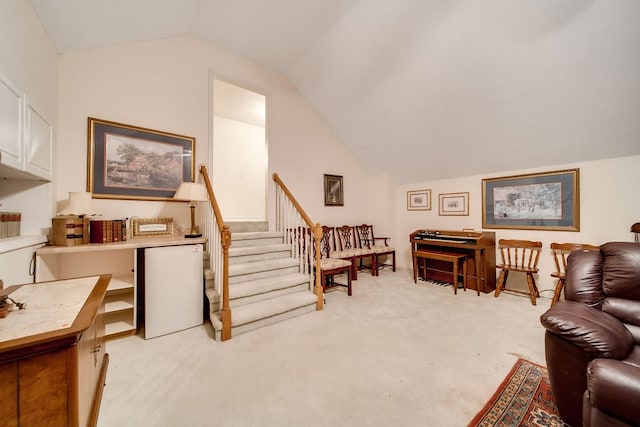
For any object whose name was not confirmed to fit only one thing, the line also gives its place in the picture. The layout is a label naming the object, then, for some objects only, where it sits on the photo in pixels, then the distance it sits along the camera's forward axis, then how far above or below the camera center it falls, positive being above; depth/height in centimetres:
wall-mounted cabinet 147 +55
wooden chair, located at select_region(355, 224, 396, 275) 497 -58
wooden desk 79 -52
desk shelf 210 -54
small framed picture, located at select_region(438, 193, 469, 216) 426 +16
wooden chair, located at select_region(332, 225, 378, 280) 419 -70
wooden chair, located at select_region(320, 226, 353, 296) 342 -74
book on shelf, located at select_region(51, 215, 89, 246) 209 -14
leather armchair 101 -66
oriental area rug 137 -118
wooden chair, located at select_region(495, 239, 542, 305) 317 -70
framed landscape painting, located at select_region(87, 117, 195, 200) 269 +64
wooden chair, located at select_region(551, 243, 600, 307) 296 -57
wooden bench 356 -72
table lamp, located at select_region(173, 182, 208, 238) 280 +25
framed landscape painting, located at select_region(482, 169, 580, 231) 326 +16
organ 355 -62
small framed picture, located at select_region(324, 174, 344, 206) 490 +46
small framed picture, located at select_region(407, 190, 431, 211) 481 +25
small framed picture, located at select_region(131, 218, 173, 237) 270 -14
